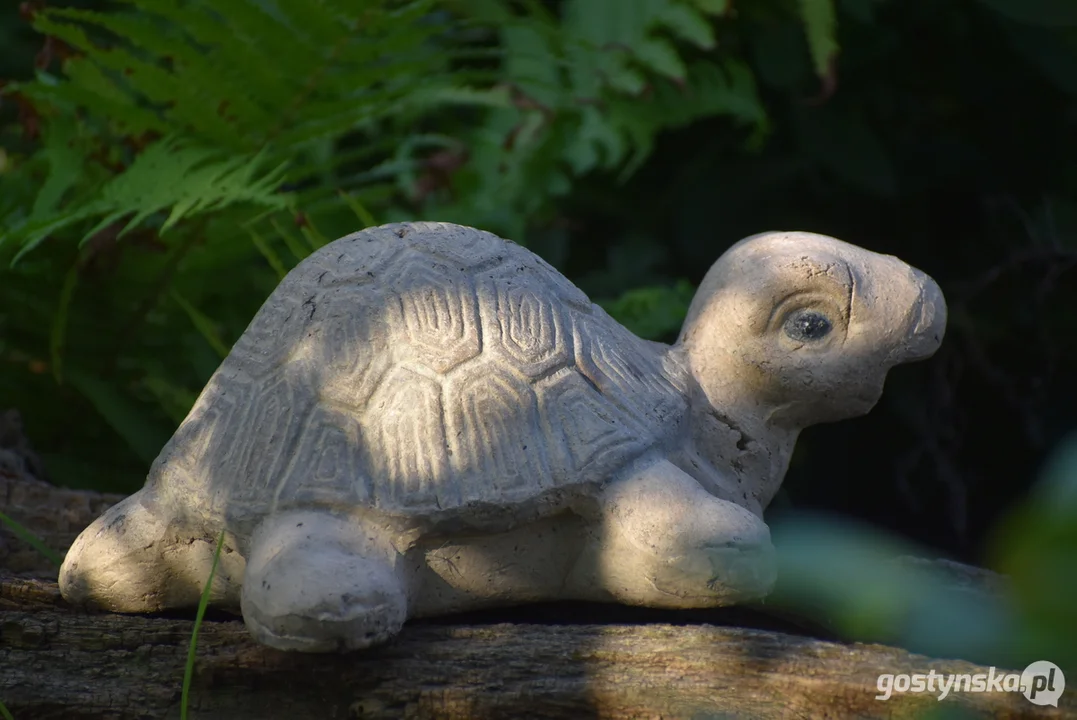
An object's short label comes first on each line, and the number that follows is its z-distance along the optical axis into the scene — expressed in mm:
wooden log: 2026
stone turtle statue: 2050
